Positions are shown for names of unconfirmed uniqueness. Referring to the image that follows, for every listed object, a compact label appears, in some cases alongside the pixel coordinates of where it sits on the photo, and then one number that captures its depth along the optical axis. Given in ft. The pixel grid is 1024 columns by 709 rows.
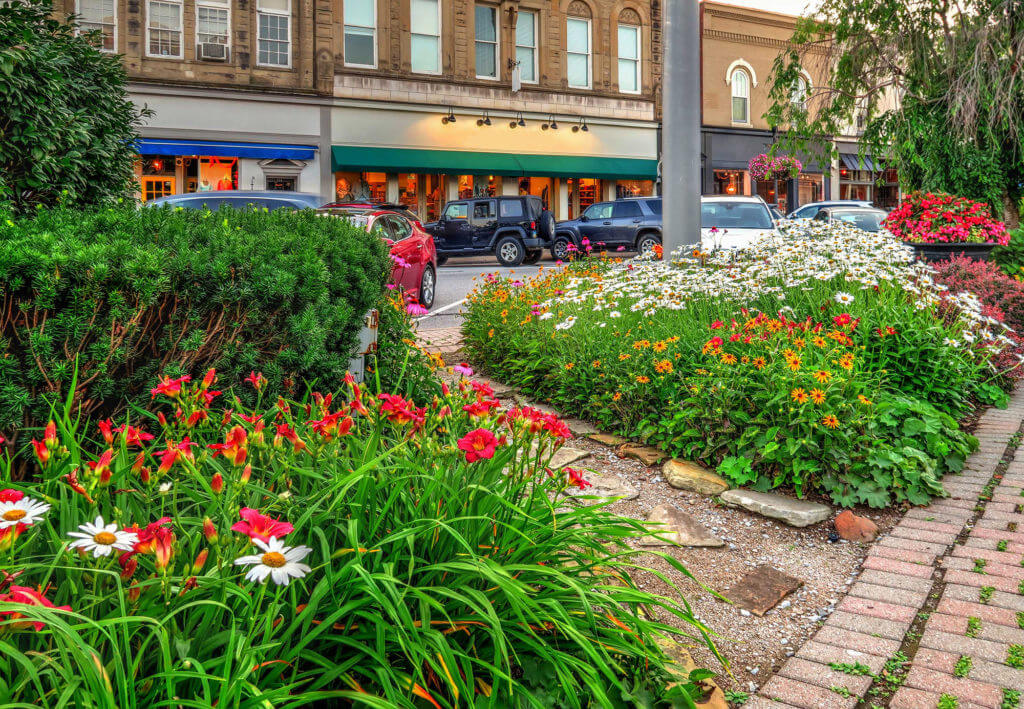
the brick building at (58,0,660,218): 78.43
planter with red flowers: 29.40
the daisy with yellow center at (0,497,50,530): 5.34
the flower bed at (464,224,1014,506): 13.64
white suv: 46.24
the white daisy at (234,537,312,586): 5.02
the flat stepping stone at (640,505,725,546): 11.96
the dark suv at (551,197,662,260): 73.00
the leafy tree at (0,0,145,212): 15.07
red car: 36.57
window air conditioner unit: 78.84
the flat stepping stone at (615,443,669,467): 15.21
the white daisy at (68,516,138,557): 5.05
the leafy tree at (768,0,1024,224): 36.09
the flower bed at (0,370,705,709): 5.33
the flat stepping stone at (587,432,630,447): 16.25
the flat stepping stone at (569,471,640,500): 13.47
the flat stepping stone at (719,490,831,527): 12.84
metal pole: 23.17
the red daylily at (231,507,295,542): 5.36
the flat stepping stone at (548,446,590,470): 14.94
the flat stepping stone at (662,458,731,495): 13.92
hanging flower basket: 100.89
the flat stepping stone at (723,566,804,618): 10.39
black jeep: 71.00
